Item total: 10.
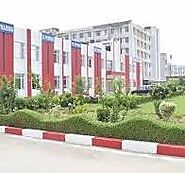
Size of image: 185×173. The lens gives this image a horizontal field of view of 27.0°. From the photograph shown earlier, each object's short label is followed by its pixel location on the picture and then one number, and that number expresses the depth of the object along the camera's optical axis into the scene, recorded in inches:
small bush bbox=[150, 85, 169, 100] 957.7
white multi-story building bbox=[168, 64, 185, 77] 4210.1
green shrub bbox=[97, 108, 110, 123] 392.2
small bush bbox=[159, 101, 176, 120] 385.4
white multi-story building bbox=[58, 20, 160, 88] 3075.8
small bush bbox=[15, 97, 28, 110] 580.2
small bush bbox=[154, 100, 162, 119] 415.9
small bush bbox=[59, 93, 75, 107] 740.6
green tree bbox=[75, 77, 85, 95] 983.3
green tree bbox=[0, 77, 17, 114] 517.3
